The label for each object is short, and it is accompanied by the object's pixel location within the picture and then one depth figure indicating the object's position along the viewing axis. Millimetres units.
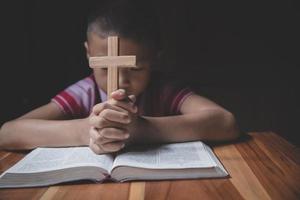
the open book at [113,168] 637
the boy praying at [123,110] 731
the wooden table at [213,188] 573
